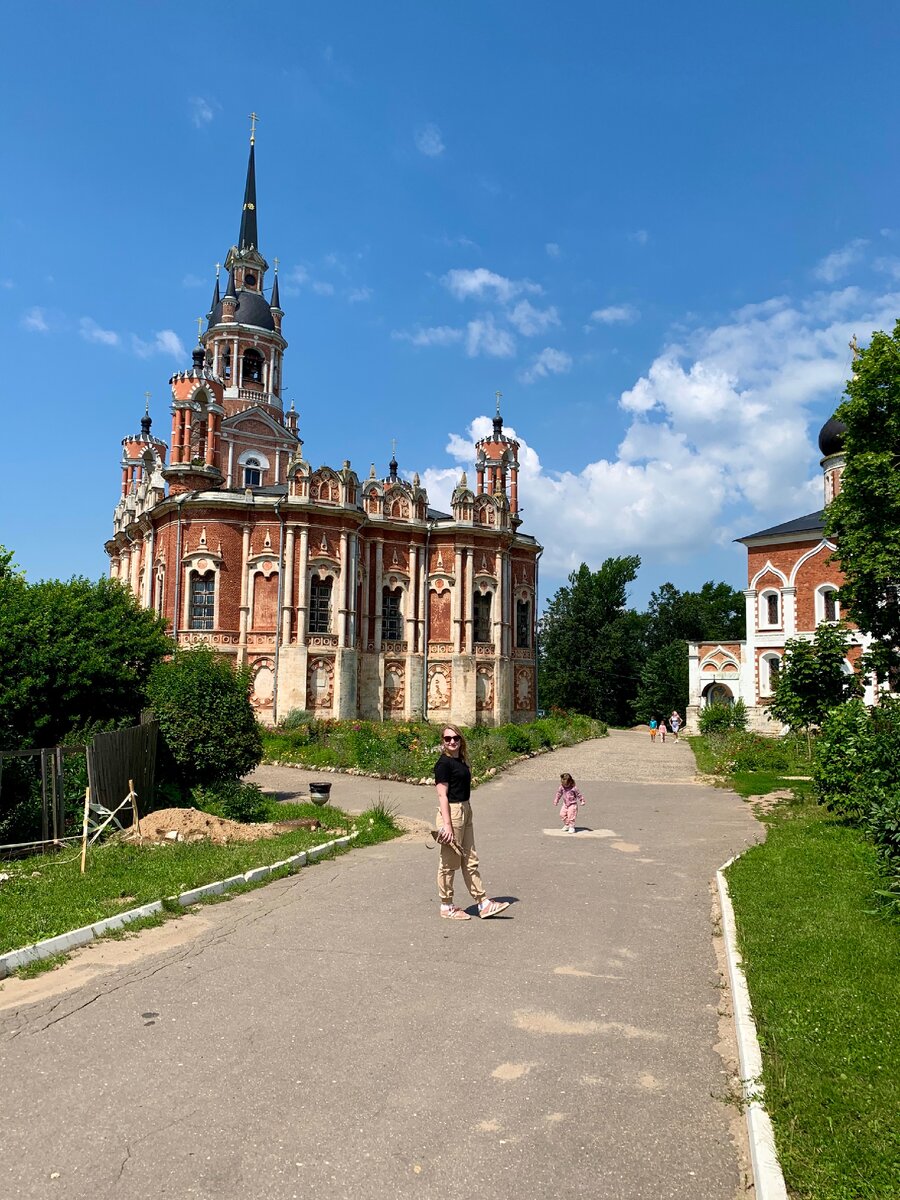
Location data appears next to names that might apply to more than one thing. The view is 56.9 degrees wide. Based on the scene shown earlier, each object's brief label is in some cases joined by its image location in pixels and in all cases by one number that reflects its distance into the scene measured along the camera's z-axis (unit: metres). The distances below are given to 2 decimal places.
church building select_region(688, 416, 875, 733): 40.31
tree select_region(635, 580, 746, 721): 63.41
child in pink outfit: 15.55
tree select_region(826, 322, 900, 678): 22.27
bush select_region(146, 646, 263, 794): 16.39
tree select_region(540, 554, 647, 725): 67.56
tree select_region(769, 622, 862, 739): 18.23
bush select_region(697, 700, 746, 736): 39.47
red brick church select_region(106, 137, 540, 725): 34.09
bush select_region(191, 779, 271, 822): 15.65
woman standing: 9.12
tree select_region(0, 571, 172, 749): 14.82
